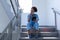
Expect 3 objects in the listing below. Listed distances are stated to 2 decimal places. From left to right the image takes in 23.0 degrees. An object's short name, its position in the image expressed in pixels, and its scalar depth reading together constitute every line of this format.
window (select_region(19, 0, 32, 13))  7.14
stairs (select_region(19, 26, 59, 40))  3.84
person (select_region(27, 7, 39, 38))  3.68
